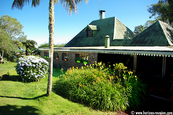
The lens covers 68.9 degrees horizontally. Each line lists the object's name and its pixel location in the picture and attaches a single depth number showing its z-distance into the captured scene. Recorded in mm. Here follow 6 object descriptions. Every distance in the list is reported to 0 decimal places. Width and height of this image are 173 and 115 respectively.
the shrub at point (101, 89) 6699
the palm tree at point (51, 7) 6891
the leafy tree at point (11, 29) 21891
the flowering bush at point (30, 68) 9844
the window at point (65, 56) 16953
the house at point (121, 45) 11375
